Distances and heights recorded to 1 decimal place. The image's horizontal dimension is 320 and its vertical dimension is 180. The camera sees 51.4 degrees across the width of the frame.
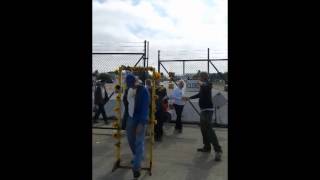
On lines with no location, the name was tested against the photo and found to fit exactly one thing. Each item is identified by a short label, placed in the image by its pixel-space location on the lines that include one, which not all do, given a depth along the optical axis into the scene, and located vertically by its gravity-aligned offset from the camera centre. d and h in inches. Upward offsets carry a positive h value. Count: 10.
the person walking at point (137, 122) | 213.5 -20.0
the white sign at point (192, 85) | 478.6 +9.3
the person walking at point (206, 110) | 281.7 -15.9
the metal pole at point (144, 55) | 418.7 +45.6
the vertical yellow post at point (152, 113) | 244.1 -16.5
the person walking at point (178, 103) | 424.8 -14.9
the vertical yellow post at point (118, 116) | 251.6 -19.3
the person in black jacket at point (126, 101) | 227.6 -7.1
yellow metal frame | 248.2 -14.9
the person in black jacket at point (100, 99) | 468.6 -11.6
